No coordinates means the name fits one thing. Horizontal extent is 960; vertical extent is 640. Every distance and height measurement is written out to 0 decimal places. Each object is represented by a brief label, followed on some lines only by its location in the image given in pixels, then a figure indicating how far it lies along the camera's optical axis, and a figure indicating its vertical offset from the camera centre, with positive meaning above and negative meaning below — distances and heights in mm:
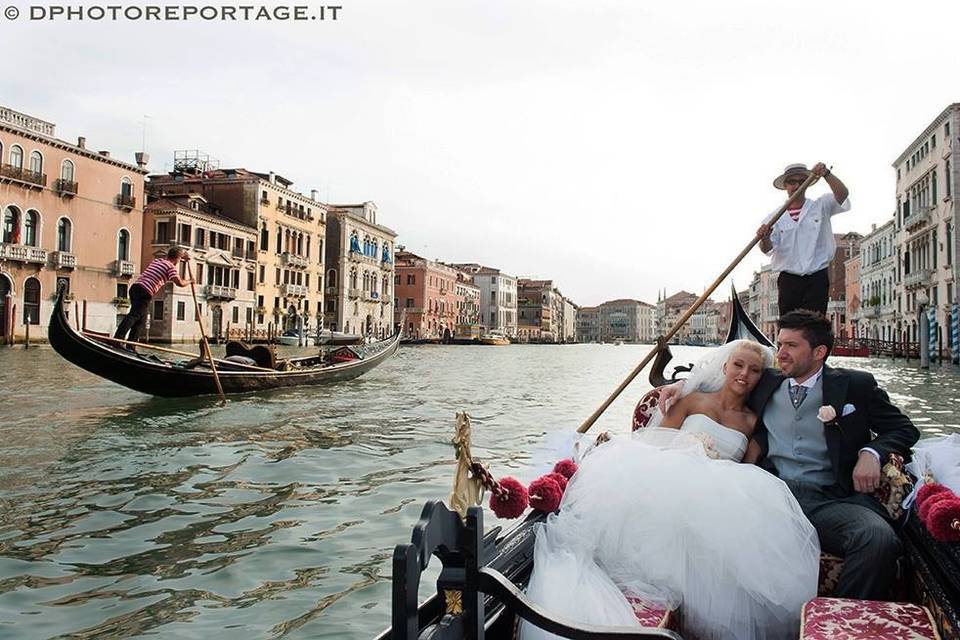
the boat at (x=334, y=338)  28172 -221
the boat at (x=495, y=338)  46719 -306
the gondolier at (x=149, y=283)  7711 +499
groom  1549 -261
